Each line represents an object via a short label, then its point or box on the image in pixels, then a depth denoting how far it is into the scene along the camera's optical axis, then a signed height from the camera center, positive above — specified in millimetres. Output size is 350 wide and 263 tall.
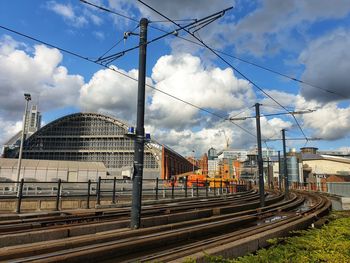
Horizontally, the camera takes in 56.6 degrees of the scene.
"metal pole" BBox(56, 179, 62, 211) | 16938 -939
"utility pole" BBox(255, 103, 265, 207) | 21625 +1273
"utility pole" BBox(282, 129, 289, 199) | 36062 +4007
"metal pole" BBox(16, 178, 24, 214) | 15662 -654
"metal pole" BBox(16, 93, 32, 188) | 29569 +7657
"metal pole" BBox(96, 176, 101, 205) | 19281 -421
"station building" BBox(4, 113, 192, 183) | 120250 +15225
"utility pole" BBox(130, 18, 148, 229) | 11492 +1581
